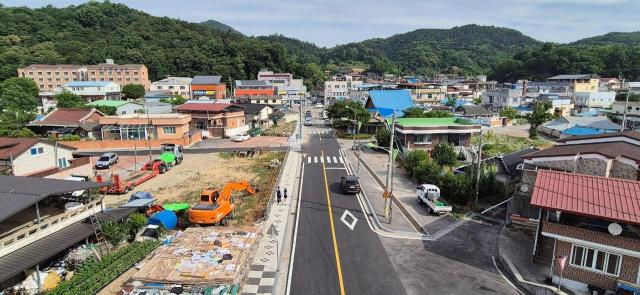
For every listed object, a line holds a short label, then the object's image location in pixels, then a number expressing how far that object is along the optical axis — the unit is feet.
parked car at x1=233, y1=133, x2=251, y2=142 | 191.31
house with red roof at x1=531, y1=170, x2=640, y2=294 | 51.98
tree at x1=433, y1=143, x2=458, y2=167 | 129.29
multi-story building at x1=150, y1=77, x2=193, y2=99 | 397.60
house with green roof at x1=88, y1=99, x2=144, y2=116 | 237.04
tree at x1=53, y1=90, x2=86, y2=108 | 258.57
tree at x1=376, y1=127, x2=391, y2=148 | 167.67
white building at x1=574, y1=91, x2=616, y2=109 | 321.32
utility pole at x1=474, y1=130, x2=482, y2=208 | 86.74
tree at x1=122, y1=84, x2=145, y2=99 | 352.90
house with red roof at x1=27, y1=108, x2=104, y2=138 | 184.62
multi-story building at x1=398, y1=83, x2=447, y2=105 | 349.00
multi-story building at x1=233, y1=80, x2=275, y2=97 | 390.83
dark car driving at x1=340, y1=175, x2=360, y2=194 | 103.86
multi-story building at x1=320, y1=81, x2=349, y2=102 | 449.06
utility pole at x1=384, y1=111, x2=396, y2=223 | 80.33
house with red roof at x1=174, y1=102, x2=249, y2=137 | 201.05
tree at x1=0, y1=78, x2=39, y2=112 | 265.75
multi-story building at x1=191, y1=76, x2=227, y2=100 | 383.65
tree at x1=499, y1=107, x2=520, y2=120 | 275.59
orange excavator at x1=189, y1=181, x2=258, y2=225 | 77.46
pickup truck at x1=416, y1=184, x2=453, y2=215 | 87.71
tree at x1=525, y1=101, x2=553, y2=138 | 212.21
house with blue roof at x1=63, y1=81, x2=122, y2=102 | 325.83
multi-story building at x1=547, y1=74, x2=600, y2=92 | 395.75
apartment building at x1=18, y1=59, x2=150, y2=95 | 396.16
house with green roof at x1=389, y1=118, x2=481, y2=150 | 158.30
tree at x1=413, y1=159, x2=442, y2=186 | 105.29
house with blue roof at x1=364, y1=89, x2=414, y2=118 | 236.63
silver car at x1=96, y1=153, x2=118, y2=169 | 135.95
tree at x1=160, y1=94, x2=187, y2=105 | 295.93
